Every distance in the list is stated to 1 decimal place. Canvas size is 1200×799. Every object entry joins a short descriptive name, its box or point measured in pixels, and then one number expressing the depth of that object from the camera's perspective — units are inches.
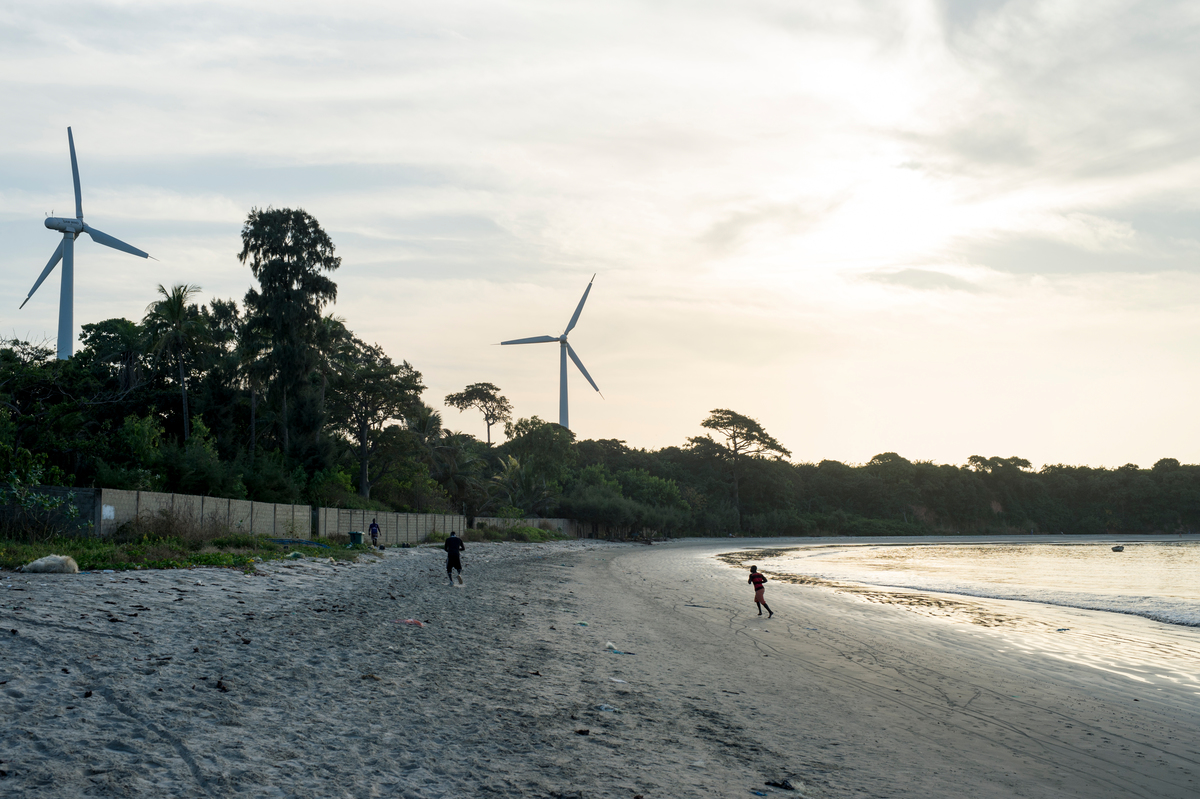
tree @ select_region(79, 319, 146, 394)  1946.4
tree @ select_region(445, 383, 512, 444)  3663.9
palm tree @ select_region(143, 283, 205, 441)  1824.6
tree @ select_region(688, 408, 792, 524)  5124.5
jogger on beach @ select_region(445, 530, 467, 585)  881.5
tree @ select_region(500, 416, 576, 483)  3248.0
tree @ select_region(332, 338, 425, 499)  2260.1
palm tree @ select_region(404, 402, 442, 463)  2367.1
